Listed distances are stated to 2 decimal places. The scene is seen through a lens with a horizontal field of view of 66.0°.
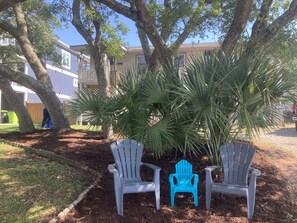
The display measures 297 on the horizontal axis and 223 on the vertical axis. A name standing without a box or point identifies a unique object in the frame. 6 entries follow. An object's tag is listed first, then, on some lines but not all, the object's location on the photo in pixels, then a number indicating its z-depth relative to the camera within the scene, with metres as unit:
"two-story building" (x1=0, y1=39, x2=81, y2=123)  18.50
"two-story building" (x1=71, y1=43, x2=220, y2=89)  16.15
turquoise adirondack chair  3.85
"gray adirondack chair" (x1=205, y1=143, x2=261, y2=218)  3.64
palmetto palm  4.11
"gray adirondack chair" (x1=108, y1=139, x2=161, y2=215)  3.54
